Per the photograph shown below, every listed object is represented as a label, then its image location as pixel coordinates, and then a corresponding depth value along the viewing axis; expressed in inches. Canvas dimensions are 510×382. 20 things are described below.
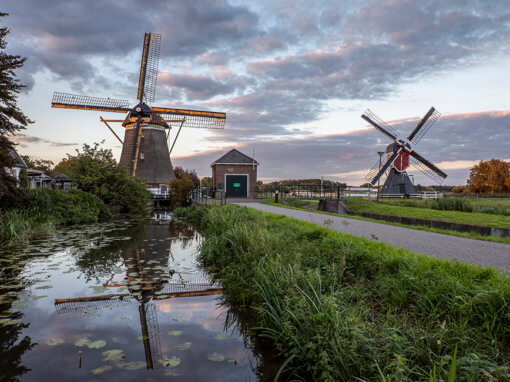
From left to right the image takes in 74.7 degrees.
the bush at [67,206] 545.6
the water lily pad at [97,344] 142.9
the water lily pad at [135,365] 127.5
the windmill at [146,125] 1128.8
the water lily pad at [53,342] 146.2
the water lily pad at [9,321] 163.5
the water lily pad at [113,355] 134.0
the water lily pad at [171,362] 130.8
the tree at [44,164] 2556.8
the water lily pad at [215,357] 136.4
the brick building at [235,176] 1212.5
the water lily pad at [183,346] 145.2
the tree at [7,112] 415.8
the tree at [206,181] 2238.9
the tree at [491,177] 1787.6
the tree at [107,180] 776.9
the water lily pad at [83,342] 145.2
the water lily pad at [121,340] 148.4
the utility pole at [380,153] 908.0
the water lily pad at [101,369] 124.0
